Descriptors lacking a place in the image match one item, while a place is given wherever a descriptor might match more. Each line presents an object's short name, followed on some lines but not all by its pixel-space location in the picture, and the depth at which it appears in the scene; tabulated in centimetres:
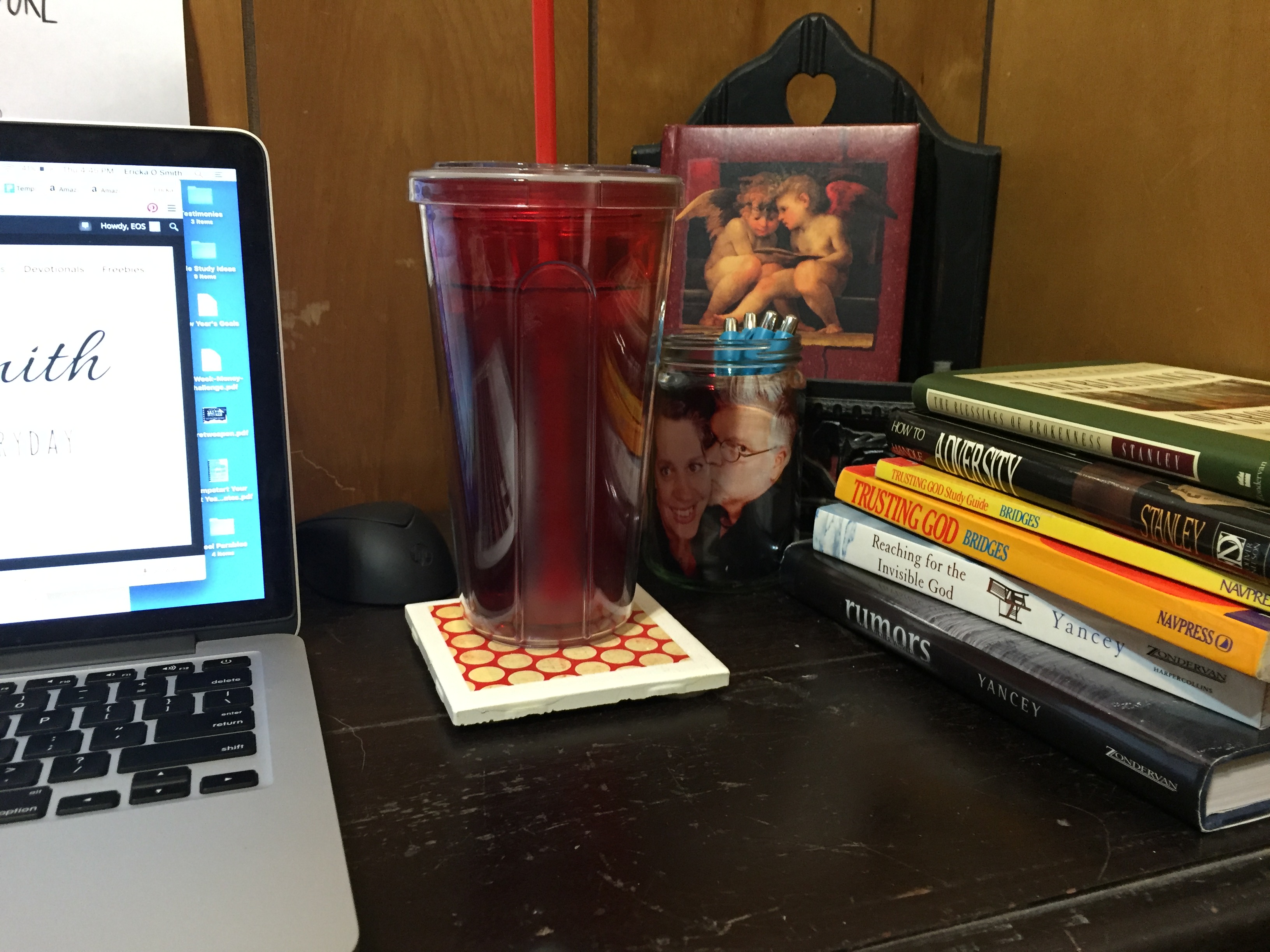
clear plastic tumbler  47
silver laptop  43
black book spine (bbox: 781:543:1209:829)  40
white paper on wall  57
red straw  51
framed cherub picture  71
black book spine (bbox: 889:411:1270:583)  41
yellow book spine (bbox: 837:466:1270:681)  40
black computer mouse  60
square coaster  47
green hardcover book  44
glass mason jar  60
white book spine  42
